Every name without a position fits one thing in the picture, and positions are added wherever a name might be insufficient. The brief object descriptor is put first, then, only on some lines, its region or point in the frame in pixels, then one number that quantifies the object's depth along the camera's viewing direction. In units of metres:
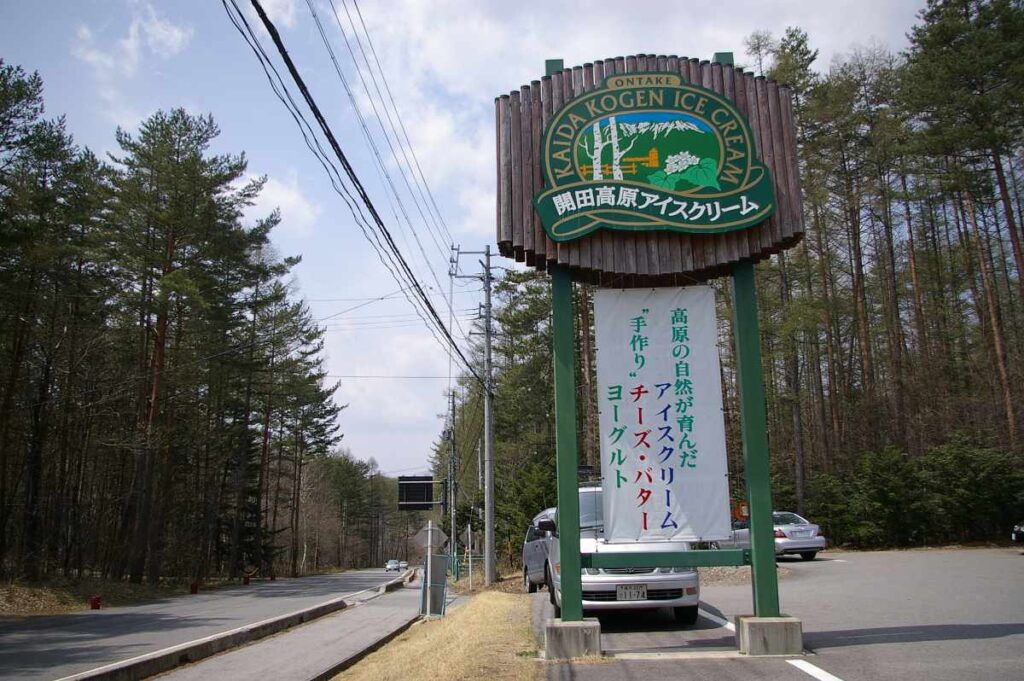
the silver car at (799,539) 19.53
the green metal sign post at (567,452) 7.67
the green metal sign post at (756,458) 7.63
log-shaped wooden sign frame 8.36
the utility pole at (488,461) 22.77
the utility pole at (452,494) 34.57
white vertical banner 8.03
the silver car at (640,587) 9.20
